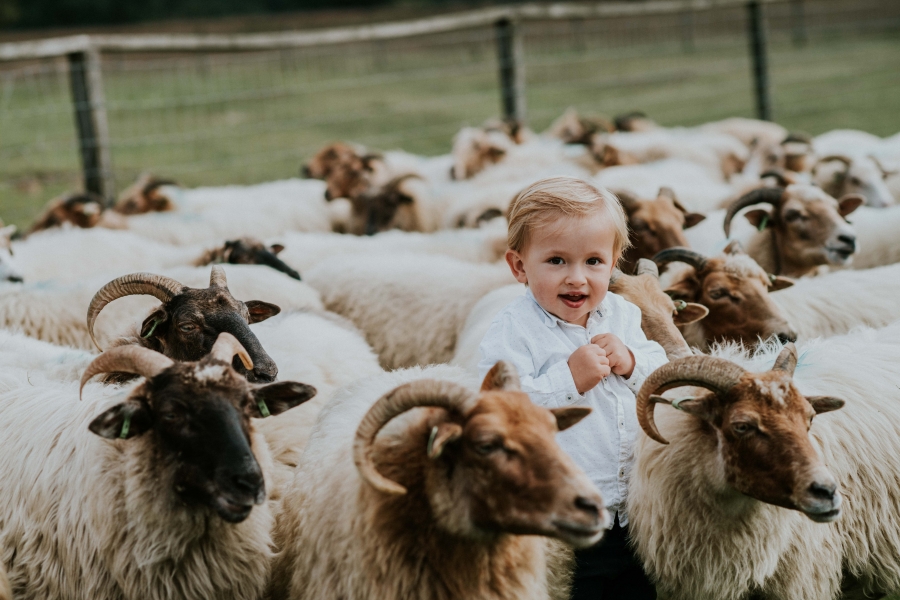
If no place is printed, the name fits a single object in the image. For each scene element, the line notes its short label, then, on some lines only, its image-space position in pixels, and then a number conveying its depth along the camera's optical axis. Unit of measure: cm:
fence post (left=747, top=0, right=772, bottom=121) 1316
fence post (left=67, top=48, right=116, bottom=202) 869
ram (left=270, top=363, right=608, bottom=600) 277
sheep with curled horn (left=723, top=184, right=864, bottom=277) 604
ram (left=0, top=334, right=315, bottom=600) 319
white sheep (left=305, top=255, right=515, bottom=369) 578
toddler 344
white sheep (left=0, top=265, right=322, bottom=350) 551
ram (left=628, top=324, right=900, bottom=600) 325
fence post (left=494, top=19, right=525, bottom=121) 1132
